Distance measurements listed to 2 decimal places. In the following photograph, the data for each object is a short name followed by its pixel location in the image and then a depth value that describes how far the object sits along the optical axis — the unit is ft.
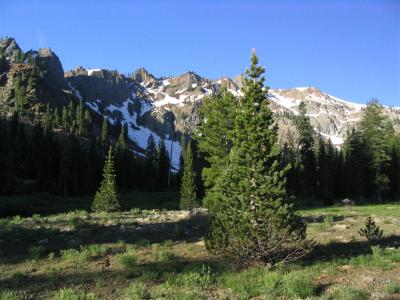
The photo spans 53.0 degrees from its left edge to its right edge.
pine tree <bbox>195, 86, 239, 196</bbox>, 90.48
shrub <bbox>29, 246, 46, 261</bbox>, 52.77
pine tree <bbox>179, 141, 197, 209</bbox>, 157.58
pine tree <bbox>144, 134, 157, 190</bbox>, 333.62
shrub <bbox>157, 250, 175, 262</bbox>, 52.05
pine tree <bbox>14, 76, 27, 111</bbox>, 470.31
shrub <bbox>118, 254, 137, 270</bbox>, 47.96
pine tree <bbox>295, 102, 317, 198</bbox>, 258.37
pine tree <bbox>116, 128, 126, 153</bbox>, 359.35
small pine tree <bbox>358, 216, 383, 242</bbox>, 66.74
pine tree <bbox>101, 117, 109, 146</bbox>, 430.12
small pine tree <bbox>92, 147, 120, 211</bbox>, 129.18
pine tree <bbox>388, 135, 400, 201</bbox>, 266.57
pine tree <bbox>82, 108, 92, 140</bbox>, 449.97
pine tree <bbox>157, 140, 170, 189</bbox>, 357.73
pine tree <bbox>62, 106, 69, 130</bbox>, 439.63
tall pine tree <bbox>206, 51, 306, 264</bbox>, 45.68
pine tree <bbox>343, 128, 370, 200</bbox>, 230.07
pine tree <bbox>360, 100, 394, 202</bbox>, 216.74
